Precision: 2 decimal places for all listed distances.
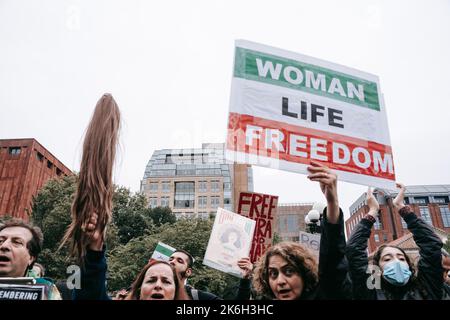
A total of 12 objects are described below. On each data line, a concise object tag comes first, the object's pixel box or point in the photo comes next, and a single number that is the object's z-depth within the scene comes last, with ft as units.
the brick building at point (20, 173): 114.42
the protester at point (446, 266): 13.76
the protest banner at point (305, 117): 10.00
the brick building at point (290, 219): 220.64
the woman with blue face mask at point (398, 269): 8.53
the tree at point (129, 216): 90.43
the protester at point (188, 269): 10.14
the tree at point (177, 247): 61.11
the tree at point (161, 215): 114.27
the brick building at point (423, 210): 203.92
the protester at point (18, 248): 7.54
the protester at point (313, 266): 6.30
